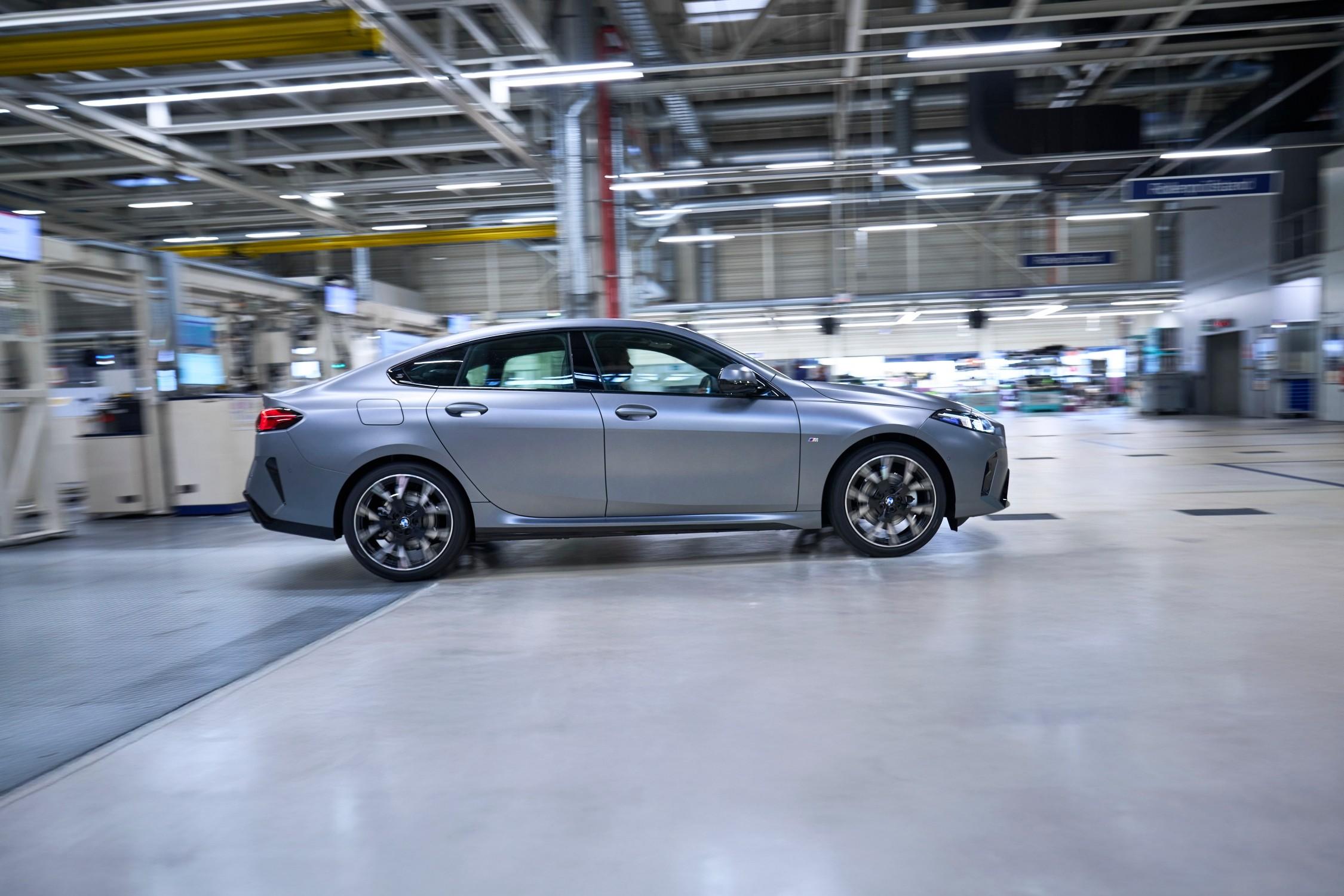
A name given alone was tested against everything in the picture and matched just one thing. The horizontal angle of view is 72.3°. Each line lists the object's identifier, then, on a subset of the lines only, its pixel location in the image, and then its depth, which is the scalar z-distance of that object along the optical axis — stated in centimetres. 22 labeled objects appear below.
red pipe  1308
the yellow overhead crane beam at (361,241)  2214
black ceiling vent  1593
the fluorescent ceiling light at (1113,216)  2314
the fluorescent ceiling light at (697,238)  2112
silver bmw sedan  469
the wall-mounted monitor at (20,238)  670
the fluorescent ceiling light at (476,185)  1980
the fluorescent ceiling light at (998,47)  1032
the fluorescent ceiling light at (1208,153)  1481
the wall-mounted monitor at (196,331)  899
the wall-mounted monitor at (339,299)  1215
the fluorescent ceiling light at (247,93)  1161
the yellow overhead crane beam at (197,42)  932
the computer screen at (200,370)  904
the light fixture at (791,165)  1505
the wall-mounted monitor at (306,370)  1277
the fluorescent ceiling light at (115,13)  877
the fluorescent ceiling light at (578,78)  966
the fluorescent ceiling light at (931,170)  1555
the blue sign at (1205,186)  1611
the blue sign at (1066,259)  2209
